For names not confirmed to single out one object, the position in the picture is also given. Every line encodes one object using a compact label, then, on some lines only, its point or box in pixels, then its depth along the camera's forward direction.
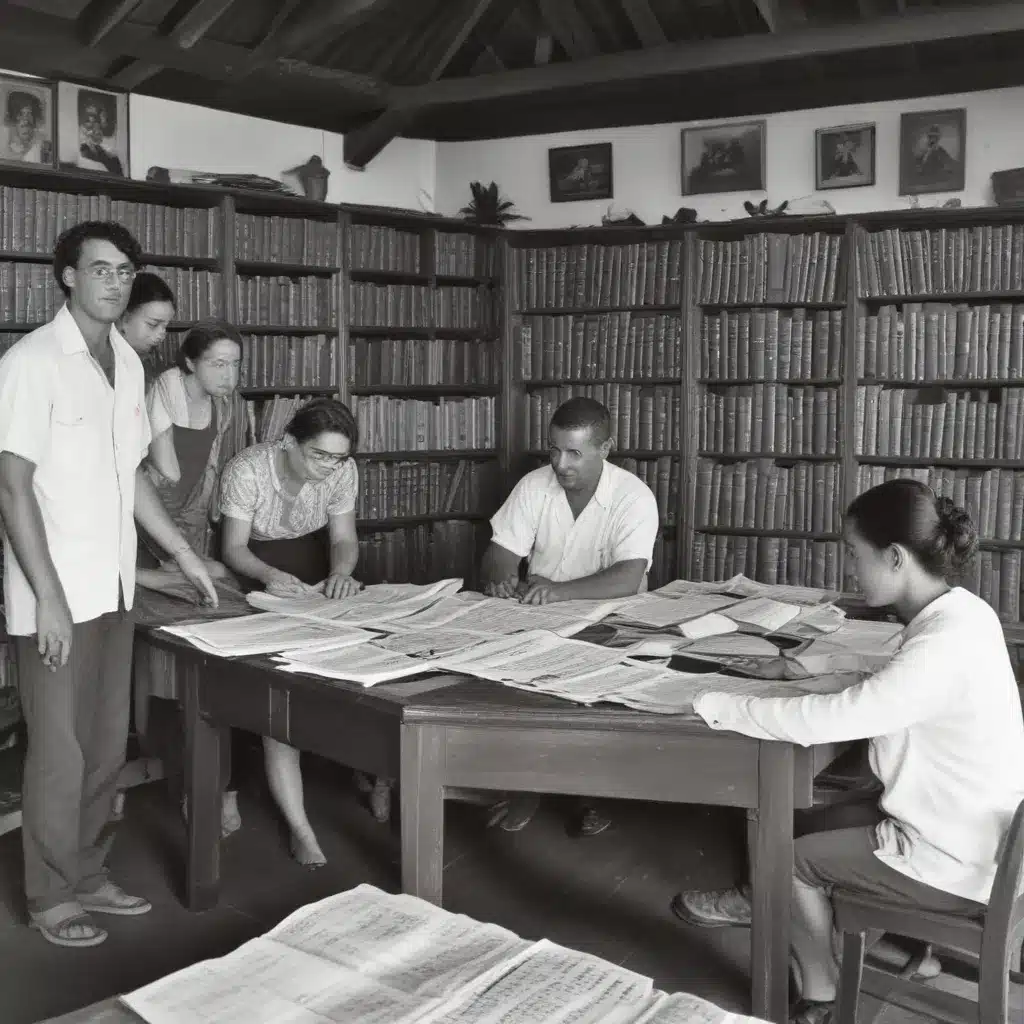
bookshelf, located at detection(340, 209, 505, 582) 5.11
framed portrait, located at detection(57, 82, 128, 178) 4.46
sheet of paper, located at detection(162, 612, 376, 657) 2.14
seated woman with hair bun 1.69
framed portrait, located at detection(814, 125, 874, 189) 4.87
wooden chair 1.58
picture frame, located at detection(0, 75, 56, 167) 4.30
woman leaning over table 2.91
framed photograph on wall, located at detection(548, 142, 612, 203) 5.42
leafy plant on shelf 5.52
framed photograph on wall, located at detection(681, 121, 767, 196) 5.08
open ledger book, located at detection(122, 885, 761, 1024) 0.92
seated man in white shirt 3.11
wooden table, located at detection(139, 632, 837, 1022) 1.75
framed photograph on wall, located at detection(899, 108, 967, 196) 4.69
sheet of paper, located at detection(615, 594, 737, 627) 2.43
